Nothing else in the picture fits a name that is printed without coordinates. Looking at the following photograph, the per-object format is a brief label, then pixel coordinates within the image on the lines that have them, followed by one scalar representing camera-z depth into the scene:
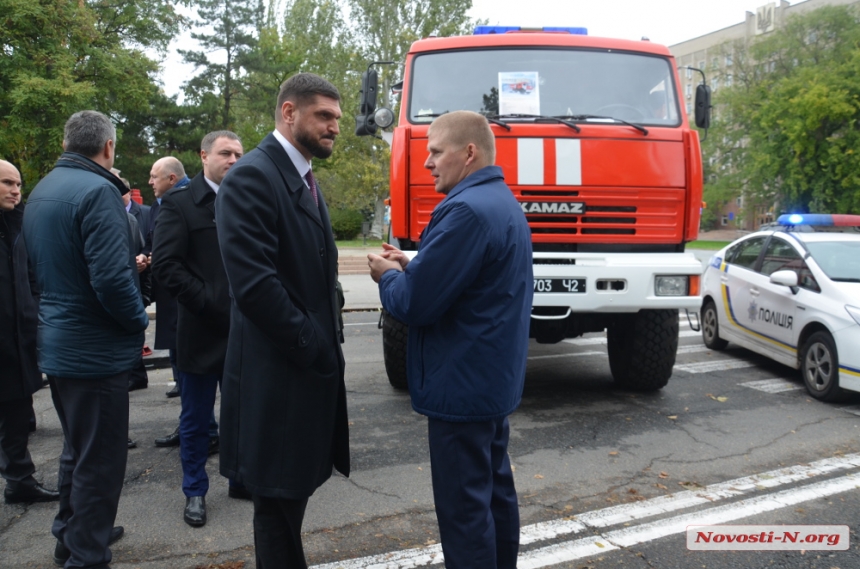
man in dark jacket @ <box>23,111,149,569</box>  2.98
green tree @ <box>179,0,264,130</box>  31.70
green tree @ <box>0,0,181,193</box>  11.65
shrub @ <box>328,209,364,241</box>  32.03
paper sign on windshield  5.80
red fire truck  5.52
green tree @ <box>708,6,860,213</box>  38.03
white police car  6.20
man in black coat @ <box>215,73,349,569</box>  2.37
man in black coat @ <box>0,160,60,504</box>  3.79
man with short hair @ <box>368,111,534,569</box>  2.55
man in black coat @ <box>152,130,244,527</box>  3.78
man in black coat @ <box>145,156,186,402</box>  5.09
